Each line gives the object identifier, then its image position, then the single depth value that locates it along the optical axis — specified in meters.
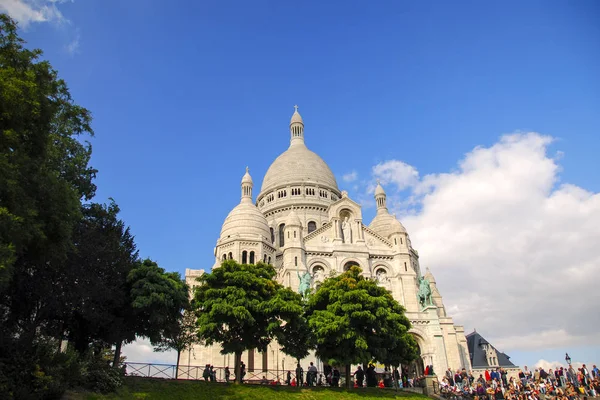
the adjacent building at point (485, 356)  58.88
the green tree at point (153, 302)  27.67
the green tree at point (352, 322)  29.91
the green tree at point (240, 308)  28.56
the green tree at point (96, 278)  25.03
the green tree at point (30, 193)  17.17
